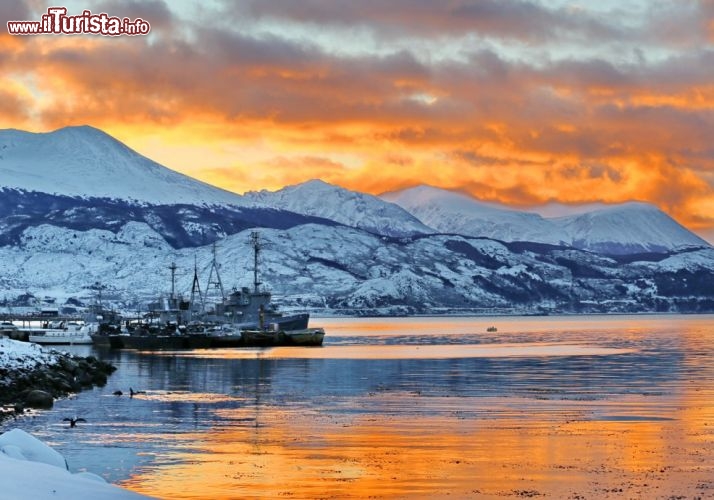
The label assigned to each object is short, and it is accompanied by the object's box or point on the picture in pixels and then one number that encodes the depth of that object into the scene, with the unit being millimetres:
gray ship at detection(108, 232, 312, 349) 159375
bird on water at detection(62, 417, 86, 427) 49219
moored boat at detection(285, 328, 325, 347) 164500
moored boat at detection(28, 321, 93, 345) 170500
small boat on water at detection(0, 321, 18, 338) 159775
